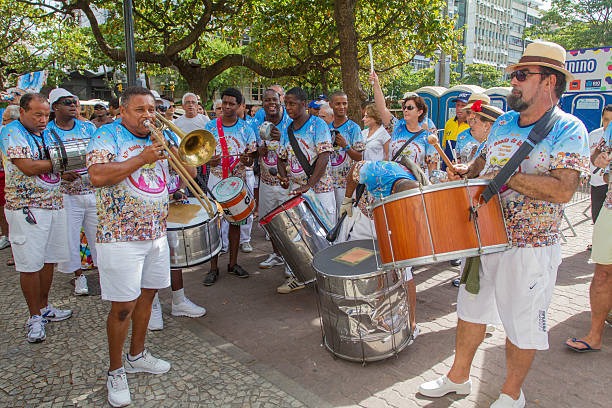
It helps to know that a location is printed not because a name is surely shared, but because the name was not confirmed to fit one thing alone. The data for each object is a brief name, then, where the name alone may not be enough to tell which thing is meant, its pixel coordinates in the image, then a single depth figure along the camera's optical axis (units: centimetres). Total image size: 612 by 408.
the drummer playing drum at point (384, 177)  305
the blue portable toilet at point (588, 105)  1219
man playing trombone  289
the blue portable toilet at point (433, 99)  1606
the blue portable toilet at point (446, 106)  1531
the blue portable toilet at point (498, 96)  1344
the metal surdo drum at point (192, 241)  401
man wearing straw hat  242
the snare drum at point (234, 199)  481
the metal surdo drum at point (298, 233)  451
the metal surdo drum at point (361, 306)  327
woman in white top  519
